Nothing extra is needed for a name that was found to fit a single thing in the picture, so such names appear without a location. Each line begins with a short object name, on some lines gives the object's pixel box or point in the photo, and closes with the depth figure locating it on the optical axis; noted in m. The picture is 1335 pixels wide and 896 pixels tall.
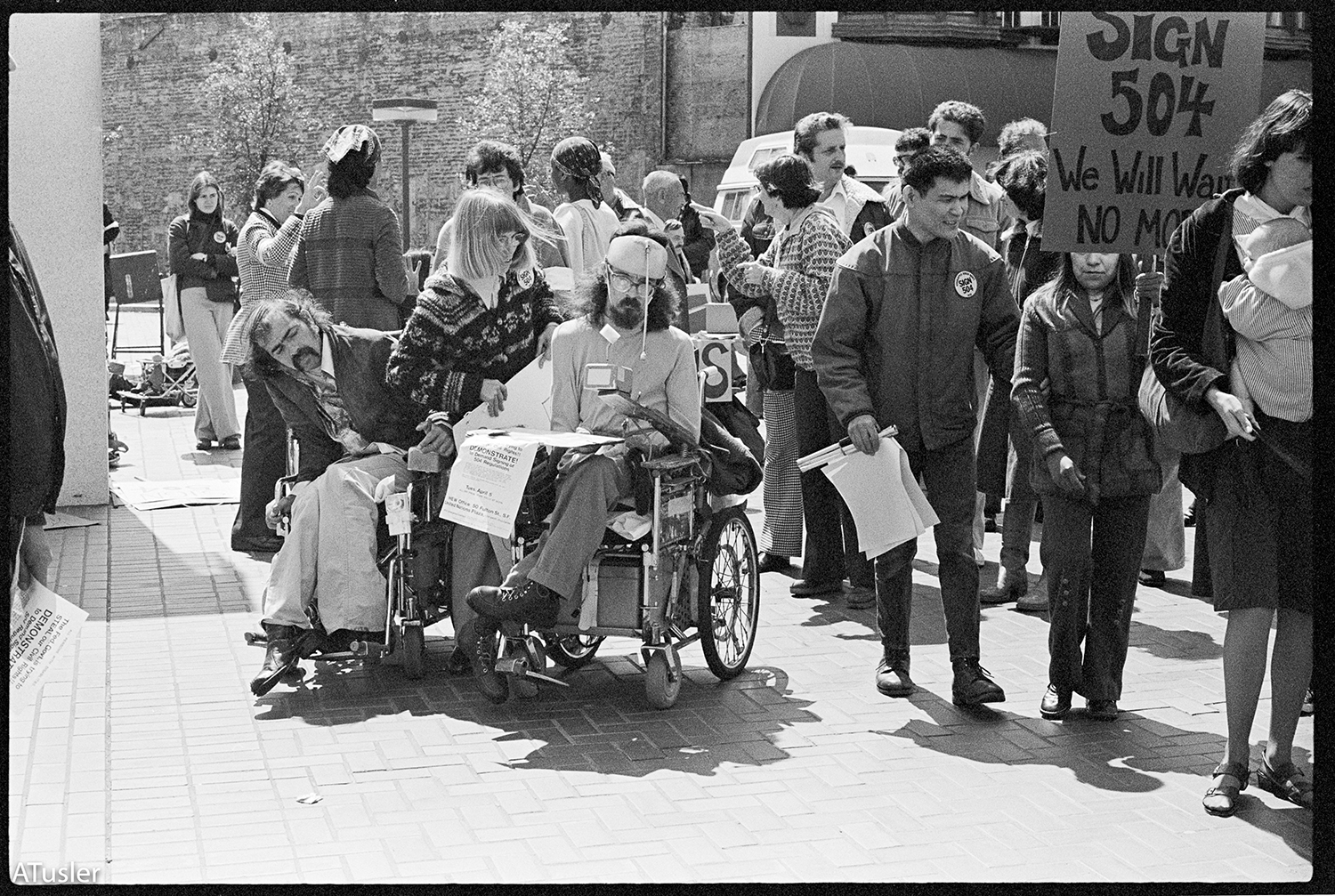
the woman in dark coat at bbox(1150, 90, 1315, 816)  4.70
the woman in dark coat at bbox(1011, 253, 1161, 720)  5.66
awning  22.91
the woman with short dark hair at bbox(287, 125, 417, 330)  7.99
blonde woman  6.35
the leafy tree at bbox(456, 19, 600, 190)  28.56
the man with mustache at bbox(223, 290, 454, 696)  6.05
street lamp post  12.63
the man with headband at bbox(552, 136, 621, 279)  9.04
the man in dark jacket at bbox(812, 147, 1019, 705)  5.90
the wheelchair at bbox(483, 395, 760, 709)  5.79
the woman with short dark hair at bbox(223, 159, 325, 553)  8.68
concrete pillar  9.77
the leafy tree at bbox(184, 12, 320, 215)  32.09
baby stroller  15.02
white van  14.88
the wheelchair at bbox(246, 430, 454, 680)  6.14
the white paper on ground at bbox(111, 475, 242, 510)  10.18
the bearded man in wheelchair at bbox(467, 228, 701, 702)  5.68
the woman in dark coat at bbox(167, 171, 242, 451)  12.49
